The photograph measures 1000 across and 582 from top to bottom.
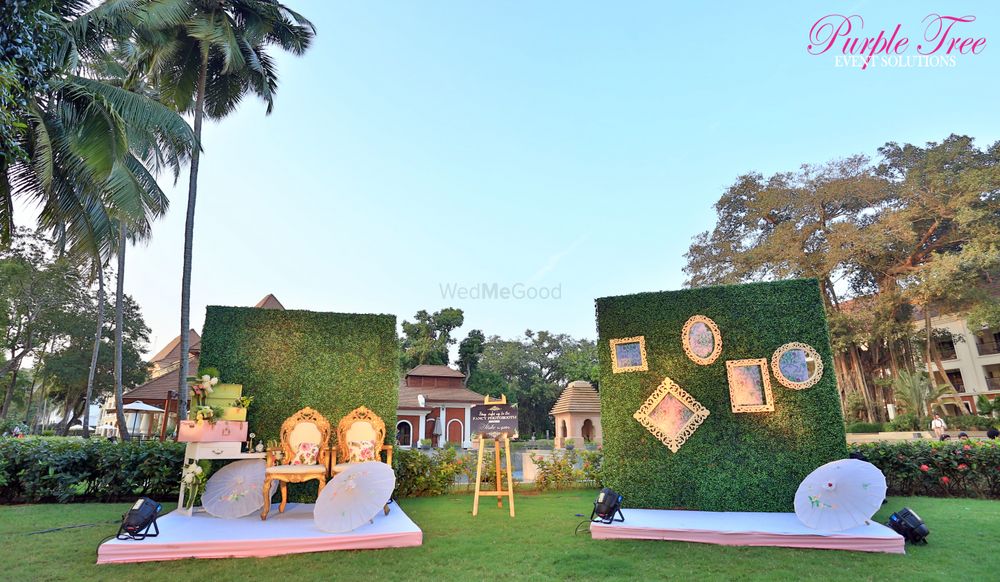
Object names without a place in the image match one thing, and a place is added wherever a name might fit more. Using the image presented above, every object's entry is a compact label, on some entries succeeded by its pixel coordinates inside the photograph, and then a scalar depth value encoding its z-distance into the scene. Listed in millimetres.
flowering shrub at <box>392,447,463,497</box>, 7480
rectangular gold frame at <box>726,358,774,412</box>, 5523
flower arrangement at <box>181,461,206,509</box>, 5125
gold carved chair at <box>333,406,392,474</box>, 5805
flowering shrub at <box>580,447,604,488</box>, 8297
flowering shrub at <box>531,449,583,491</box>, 8211
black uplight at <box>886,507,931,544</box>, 4195
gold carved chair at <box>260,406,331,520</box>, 5293
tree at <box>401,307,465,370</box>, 29703
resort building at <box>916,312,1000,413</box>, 26094
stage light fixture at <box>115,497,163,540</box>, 3924
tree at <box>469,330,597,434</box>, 30814
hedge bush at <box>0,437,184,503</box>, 6117
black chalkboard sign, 6555
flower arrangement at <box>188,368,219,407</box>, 5562
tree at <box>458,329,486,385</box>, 30828
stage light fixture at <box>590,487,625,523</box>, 4852
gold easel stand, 5953
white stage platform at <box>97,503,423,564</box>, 3869
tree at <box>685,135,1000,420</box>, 16953
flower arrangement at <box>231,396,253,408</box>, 5848
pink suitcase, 5152
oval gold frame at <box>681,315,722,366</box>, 5812
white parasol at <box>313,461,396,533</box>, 4383
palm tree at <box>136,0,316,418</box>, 8758
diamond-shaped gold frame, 5711
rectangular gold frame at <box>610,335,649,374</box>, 6075
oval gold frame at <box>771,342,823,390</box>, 5461
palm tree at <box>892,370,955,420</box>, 16906
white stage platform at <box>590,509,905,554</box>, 4102
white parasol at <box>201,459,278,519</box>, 5188
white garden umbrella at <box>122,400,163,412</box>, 14708
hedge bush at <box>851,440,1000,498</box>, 6613
